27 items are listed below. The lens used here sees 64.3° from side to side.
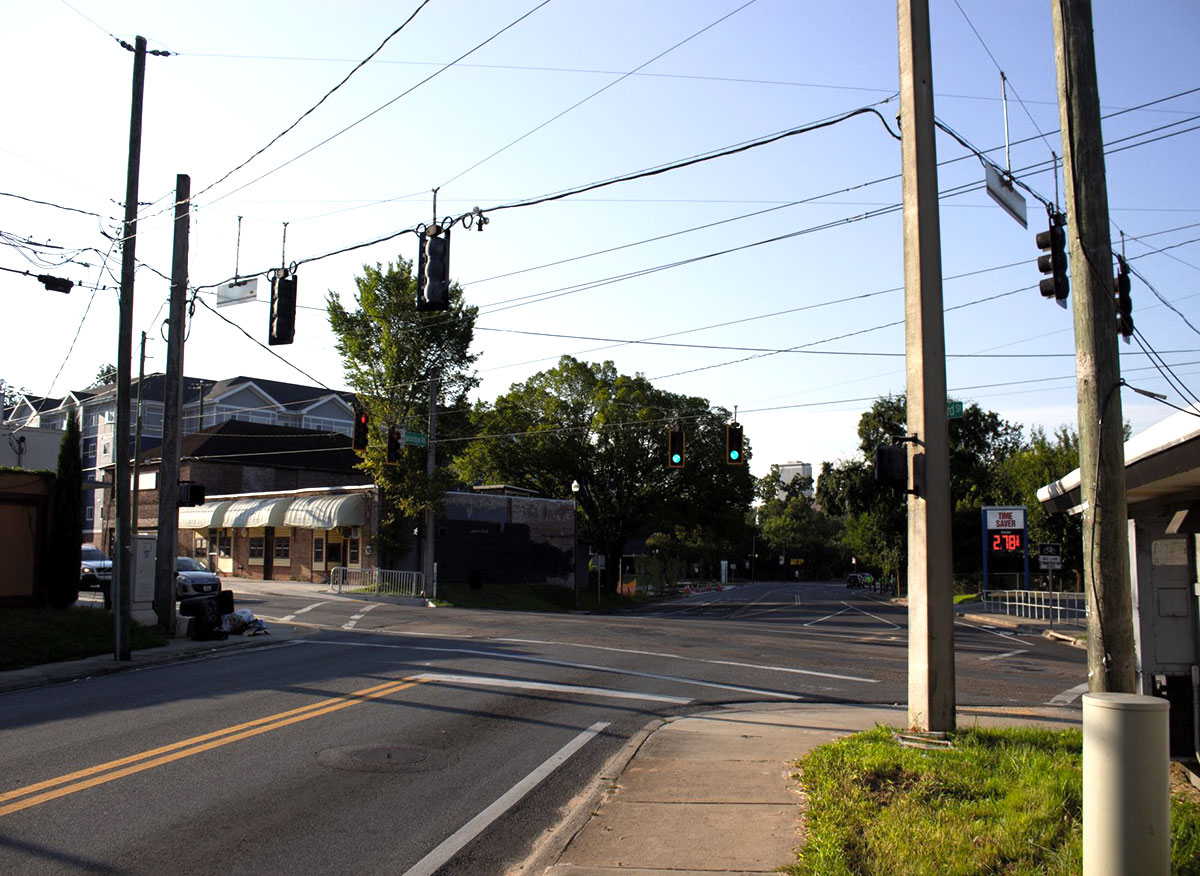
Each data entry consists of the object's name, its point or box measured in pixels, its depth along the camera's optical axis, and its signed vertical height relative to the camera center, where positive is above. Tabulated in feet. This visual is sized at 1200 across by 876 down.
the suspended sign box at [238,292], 54.60 +13.40
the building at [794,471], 523.54 +32.77
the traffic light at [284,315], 50.60 +11.09
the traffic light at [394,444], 99.18 +8.51
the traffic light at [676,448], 91.56 +7.66
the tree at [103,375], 325.38 +50.87
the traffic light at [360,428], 85.23 +8.71
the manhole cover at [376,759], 27.94 -7.06
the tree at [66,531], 67.87 -0.56
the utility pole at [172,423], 67.00 +7.13
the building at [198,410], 204.74 +27.08
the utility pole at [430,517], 123.85 +1.06
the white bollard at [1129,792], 14.62 -4.05
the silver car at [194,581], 90.58 -5.52
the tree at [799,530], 408.26 -0.90
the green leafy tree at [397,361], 134.72 +23.73
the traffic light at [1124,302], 34.19 +8.34
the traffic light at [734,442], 87.56 +7.82
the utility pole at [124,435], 54.03 +5.31
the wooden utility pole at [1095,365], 22.70 +4.08
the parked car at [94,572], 105.40 -5.44
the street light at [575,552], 156.35 -4.38
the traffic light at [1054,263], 32.09 +8.93
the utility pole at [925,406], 29.48 +3.96
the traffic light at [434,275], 42.88 +11.46
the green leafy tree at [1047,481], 168.96 +9.00
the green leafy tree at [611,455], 180.55 +13.55
